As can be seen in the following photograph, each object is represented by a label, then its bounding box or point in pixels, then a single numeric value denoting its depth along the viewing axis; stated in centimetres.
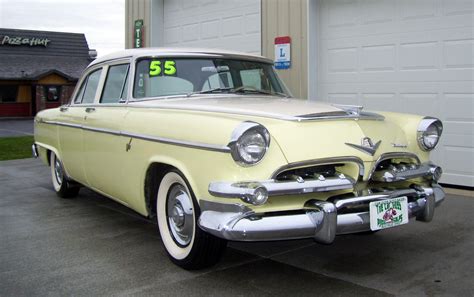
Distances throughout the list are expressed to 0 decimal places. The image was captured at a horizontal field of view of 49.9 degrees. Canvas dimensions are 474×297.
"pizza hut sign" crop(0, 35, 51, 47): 3146
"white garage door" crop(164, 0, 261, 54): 874
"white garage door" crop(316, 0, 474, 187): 622
